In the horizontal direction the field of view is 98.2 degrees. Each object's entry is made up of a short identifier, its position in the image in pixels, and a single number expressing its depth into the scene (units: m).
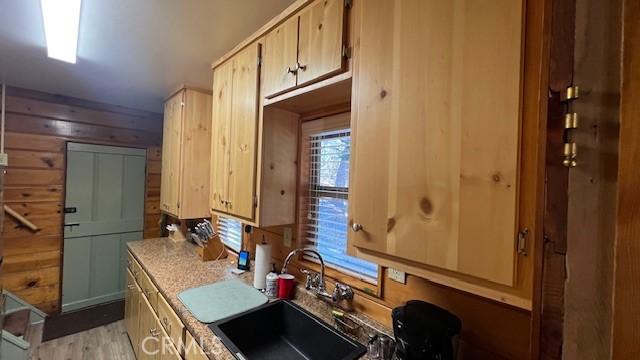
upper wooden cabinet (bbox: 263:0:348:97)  1.04
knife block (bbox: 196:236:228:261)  2.21
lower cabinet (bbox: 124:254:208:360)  1.33
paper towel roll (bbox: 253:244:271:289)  1.65
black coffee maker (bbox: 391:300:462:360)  0.83
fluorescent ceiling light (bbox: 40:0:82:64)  1.33
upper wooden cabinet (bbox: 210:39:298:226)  1.46
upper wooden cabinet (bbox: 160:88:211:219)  2.46
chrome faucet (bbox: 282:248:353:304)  1.30
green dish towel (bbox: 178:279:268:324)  1.35
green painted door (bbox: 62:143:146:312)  3.07
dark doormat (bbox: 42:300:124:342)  2.67
